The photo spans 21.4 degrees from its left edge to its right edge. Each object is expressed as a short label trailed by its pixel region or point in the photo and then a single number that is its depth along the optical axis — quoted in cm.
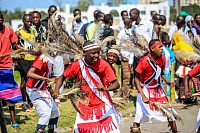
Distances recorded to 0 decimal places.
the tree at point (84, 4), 6894
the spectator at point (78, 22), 1225
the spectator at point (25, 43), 1073
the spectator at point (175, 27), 1432
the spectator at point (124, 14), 1396
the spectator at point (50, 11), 1128
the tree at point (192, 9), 4298
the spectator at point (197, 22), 1339
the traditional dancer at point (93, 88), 720
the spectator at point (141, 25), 1206
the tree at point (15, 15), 5923
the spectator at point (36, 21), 1022
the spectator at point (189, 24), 1335
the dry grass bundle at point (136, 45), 882
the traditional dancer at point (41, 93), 808
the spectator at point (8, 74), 939
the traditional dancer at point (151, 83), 857
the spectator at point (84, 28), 1104
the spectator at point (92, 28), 851
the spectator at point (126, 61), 1214
